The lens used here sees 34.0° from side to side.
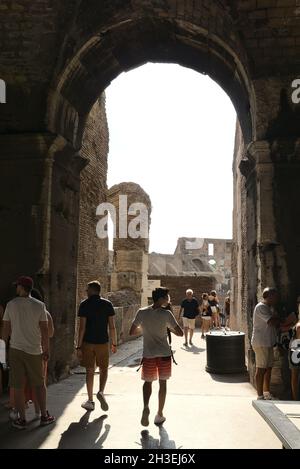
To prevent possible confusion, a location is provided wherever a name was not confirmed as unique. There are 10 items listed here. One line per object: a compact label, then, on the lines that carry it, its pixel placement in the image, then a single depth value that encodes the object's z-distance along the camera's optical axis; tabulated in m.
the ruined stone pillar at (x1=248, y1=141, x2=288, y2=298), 7.11
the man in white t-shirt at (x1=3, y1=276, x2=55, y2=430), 5.15
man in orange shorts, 5.94
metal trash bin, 8.90
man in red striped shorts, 5.25
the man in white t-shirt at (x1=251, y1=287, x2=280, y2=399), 6.53
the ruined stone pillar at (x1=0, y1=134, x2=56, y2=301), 7.46
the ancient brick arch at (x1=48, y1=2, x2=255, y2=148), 7.81
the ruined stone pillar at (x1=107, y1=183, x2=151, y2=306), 18.58
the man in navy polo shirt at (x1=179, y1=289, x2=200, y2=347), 12.77
